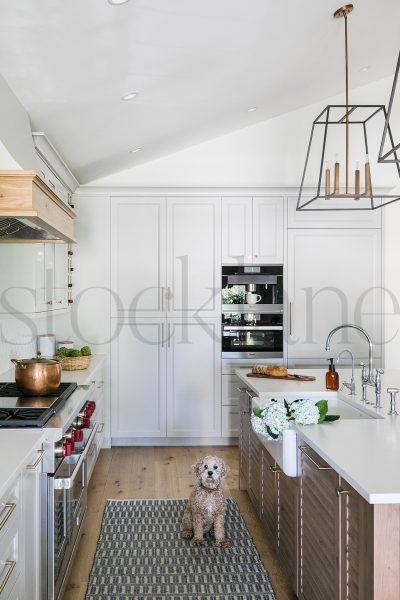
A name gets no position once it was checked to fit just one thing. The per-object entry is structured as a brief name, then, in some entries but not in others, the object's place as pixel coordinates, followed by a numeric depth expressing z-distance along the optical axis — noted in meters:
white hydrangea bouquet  2.22
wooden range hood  2.08
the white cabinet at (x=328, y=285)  4.89
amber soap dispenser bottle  3.00
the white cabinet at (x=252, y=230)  4.87
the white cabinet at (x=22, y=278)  3.27
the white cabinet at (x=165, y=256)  4.82
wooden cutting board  3.39
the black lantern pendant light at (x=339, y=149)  4.89
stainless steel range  2.09
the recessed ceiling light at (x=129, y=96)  3.02
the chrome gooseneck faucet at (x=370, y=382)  2.56
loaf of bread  3.44
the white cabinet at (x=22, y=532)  1.54
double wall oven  4.89
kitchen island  1.46
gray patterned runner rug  2.49
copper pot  2.62
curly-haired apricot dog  2.88
